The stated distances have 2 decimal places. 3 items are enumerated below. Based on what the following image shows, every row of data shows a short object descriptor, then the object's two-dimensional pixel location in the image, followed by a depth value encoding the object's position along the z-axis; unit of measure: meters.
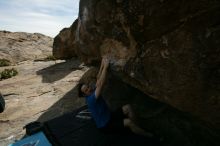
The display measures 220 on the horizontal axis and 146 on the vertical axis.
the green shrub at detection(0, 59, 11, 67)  7.59
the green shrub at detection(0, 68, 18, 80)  6.33
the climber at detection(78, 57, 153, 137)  2.91
